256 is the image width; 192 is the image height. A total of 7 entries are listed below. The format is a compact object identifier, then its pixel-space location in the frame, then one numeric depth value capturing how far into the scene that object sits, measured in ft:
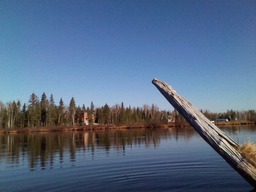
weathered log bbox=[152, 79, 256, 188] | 22.94
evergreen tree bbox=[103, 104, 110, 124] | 433.89
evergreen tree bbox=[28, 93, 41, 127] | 359.87
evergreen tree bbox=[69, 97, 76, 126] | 421.18
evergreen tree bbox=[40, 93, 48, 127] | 379.92
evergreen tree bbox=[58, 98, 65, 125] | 395.10
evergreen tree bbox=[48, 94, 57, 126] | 372.17
